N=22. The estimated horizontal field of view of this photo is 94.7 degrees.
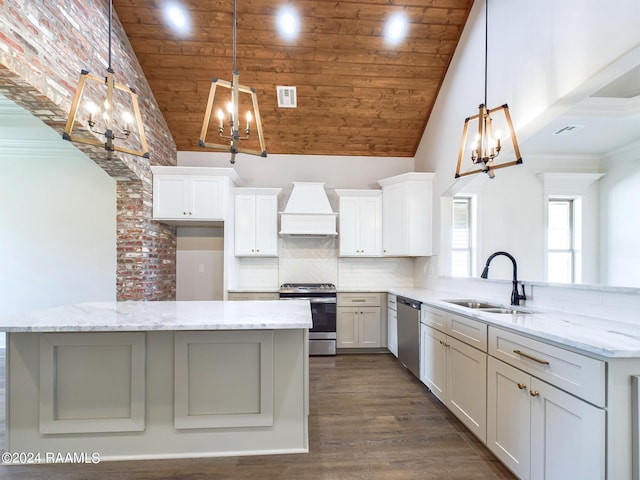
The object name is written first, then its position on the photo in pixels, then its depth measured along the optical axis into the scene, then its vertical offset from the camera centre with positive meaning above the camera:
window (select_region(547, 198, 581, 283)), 2.00 +0.02
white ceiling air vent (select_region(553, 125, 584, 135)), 2.01 +0.79
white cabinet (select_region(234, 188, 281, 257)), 4.18 +0.27
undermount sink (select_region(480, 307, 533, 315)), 2.20 -0.55
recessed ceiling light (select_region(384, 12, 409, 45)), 3.27 +2.43
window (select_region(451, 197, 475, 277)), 3.36 +0.04
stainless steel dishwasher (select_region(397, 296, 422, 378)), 3.12 -1.04
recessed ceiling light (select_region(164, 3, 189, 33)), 3.11 +2.41
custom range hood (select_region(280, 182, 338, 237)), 4.14 +0.36
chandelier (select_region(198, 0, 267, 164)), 1.80 +0.79
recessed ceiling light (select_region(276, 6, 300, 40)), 3.20 +2.42
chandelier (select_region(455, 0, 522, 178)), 2.02 +0.71
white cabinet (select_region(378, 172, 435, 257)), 4.04 +0.39
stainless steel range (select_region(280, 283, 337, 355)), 3.98 -1.05
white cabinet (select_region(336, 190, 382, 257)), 4.30 +0.27
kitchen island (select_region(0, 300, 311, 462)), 1.87 -0.97
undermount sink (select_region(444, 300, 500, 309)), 2.72 -0.60
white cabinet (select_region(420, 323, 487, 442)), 2.06 -1.09
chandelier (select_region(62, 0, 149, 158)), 1.78 +0.80
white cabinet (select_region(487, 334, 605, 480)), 1.30 -0.95
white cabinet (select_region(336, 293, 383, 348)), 4.08 -1.10
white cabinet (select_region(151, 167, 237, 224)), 3.85 +0.62
